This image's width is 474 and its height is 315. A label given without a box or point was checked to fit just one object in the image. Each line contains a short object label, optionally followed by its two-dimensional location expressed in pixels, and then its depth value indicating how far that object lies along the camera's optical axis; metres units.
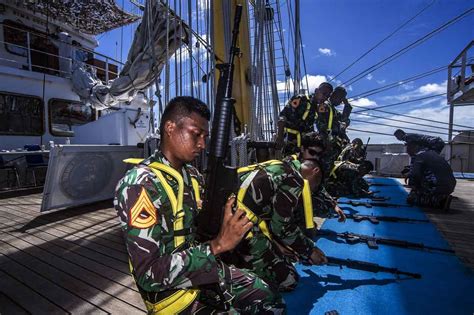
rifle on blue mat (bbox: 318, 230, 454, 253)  2.93
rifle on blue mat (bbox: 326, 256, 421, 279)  2.35
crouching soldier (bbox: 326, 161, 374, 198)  5.58
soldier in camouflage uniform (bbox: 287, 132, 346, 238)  2.18
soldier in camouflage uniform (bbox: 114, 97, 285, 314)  1.05
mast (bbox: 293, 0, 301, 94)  5.81
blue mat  1.98
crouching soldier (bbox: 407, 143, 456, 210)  4.39
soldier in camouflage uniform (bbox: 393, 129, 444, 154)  5.00
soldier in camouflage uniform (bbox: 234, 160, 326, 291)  1.82
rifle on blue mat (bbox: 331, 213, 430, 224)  3.95
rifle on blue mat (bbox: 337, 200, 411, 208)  4.89
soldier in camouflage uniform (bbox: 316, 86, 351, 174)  4.99
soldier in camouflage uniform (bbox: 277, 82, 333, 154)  4.65
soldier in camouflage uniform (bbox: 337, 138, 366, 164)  6.24
